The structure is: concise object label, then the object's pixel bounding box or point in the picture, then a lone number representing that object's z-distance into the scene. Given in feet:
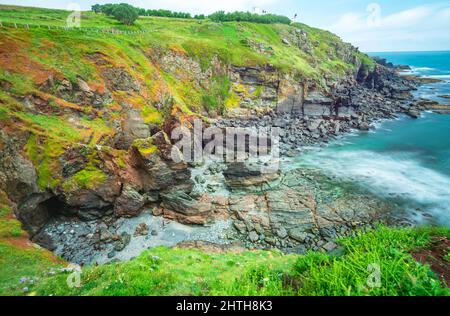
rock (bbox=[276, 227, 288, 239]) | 79.15
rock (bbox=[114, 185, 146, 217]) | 85.15
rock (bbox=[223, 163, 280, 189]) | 104.58
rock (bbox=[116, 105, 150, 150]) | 108.68
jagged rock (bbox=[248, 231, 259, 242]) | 77.90
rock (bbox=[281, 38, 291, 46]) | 310.45
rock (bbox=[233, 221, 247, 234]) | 81.71
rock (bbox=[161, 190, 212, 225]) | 85.33
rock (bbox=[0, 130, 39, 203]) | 66.23
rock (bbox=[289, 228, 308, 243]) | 77.97
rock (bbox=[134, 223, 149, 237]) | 78.54
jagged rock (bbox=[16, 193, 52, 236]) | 67.97
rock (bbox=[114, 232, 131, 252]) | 71.61
